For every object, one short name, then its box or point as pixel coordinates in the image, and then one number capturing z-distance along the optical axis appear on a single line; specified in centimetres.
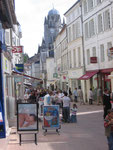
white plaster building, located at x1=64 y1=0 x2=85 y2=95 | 3569
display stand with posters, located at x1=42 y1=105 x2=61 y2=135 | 1243
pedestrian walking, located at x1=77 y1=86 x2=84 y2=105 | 3065
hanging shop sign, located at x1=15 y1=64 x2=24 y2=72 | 2252
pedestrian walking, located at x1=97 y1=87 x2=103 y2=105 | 2753
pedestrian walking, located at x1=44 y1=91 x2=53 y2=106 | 1733
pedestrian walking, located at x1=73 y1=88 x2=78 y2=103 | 3437
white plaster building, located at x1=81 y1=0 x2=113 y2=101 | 2738
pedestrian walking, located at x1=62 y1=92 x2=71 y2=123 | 1606
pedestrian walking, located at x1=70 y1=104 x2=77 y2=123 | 1588
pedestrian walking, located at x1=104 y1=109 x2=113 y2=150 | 780
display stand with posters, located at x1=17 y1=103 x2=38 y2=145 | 1014
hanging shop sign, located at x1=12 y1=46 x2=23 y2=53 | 2053
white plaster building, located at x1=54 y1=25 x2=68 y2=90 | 4591
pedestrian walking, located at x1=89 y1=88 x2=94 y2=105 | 2919
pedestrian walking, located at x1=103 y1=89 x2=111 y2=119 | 1494
